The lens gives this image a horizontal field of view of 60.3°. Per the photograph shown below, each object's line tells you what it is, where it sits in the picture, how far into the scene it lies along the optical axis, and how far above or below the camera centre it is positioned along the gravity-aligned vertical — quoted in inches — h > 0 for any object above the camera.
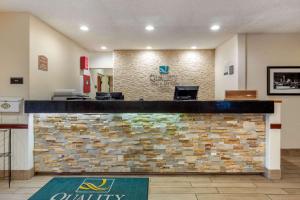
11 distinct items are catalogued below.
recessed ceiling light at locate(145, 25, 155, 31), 214.1 +60.6
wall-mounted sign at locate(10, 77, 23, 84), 172.9 +12.5
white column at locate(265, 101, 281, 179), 167.9 -29.0
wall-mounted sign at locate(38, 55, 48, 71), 191.2 +27.5
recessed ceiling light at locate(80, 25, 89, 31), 215.9 +60.9
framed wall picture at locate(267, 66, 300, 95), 237.9 +17.1
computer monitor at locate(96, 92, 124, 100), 193.3 +3.0
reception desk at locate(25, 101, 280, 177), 173.8 -29.2
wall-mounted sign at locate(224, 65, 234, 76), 255.6 +30.2
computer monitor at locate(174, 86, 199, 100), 190.1 +5.3
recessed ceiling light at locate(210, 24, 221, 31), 214.7 +61.0
